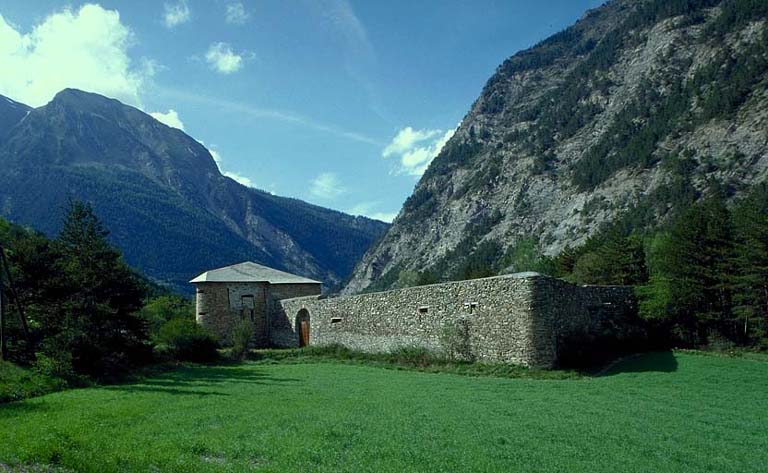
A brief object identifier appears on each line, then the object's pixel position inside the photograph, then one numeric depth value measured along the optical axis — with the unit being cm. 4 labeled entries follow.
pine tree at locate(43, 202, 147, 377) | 1805
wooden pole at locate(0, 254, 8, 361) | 1739
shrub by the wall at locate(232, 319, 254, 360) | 2839
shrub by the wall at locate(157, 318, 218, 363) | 2592
